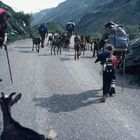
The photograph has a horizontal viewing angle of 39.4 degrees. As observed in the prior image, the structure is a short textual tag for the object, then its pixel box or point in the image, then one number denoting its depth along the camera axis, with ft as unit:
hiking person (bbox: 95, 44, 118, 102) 22.44
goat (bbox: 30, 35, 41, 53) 43.60
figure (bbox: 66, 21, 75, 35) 53.20
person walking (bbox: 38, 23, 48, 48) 47.34
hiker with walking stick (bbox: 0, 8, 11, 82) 23.31
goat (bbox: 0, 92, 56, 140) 12.47
